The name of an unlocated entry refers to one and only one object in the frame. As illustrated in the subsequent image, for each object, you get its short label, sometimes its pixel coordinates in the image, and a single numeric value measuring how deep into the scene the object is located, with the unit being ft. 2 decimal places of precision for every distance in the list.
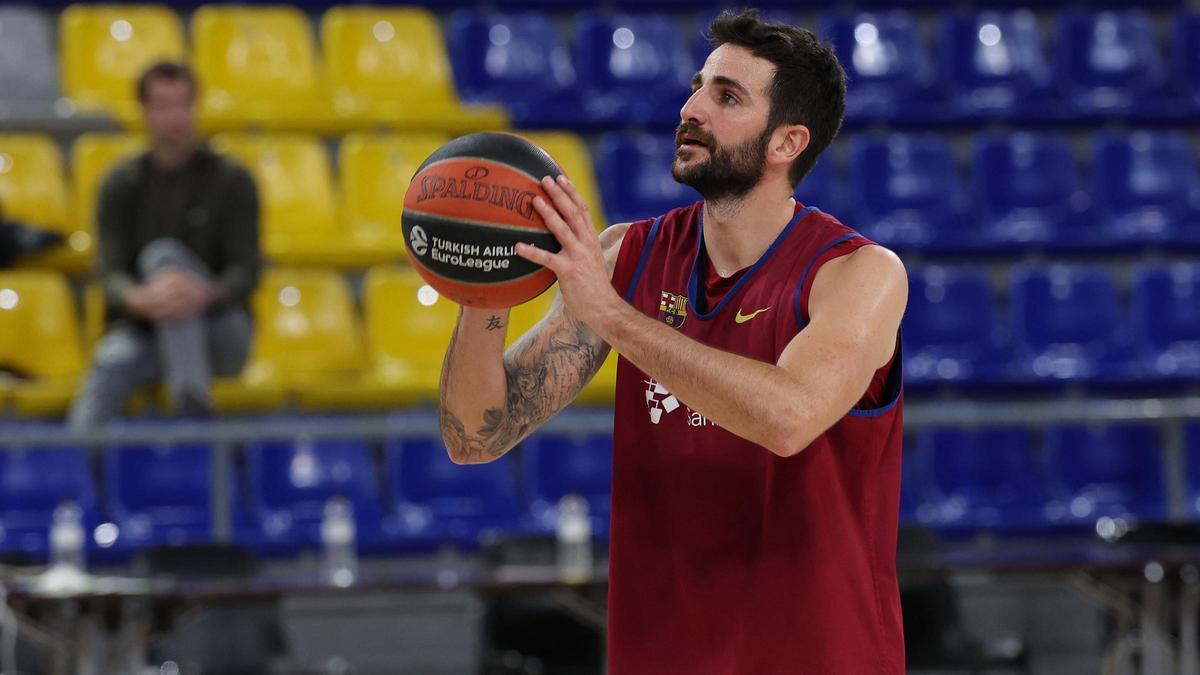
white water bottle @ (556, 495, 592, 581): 41.27
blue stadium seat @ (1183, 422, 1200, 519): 52.31
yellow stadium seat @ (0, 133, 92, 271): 53.72
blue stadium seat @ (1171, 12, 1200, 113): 66.95
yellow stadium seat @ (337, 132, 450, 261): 56.95
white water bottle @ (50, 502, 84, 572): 40.96
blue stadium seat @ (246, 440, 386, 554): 48.14
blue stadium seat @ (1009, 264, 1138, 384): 57.67
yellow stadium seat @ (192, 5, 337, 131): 60.23
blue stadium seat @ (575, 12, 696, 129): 63.77
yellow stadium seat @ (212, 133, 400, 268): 56.54
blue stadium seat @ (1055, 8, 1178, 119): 66.64
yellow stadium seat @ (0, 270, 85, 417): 51.06
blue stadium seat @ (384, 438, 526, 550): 49.34
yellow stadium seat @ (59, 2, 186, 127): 59.52
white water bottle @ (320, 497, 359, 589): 42.73
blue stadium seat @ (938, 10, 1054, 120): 65.72
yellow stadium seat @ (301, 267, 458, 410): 53.06
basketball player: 18.66
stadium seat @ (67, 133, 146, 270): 54.39
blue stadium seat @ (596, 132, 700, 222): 60.13
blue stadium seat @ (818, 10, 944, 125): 64.95
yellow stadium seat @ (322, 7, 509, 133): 61.57
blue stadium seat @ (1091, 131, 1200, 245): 62.54
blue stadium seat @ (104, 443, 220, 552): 47.03
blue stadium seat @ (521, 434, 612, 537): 49.73
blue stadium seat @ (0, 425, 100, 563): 46.24
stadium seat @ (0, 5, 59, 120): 58.95
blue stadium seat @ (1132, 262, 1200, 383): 57.57
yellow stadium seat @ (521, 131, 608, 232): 57.93
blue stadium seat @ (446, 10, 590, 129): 63.16
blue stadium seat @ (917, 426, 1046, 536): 52.75
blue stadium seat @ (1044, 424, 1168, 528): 52.42
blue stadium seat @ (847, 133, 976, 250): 61.00
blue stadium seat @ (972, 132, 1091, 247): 62.28
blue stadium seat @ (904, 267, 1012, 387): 57.36
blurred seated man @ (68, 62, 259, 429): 46.26
